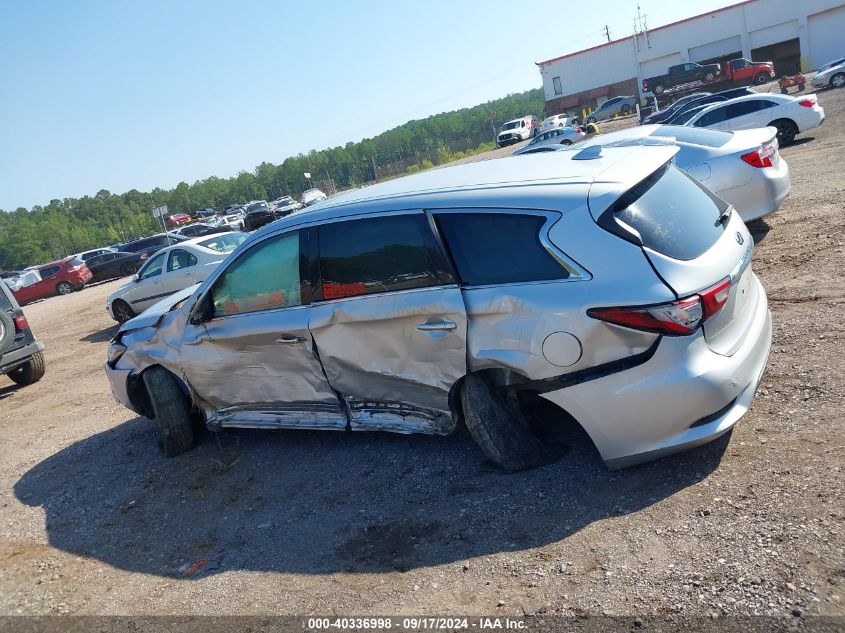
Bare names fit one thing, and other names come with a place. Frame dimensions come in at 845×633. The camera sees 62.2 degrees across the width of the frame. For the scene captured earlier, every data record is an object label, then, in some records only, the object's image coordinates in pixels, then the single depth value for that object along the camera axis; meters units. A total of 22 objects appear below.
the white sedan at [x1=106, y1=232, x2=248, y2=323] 14.25
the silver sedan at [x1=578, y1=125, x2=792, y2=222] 8.30
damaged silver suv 3.63
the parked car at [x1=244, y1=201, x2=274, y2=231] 42.09
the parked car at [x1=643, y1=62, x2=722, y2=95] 45.59
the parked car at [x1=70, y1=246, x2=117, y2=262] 34.62
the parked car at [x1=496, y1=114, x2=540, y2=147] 56.06
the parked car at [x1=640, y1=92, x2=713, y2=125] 26.57
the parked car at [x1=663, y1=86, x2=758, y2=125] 18.95
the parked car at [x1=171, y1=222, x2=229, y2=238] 34.90
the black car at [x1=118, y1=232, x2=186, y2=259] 33.12
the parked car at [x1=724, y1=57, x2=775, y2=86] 45.12
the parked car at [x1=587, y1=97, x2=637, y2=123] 56.12
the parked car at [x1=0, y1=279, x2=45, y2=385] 10.02
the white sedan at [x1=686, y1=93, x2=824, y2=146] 17.11
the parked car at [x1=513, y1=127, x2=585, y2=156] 33.44
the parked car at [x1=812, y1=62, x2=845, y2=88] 36.00
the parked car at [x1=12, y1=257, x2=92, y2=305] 31.47
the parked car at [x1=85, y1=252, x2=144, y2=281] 32.66
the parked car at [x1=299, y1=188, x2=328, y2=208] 49.81
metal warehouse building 55.84
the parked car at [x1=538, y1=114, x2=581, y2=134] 51.56
